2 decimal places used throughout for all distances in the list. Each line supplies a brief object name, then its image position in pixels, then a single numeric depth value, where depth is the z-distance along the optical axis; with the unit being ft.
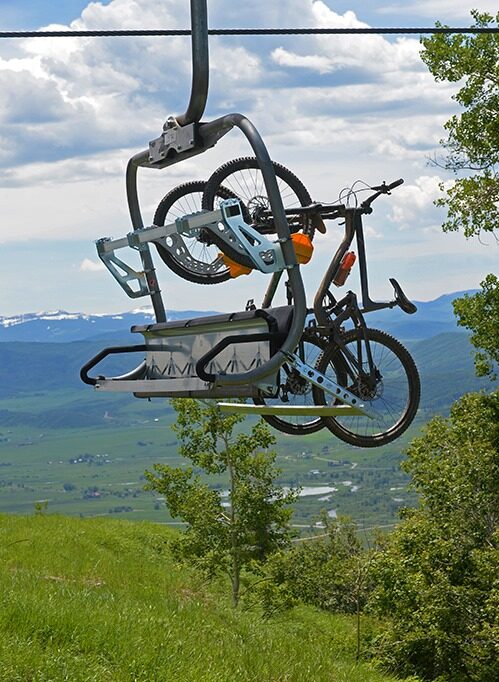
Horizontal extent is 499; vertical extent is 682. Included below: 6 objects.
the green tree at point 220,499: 114.92
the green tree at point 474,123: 74.18
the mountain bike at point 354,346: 20.66
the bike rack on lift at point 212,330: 18.34
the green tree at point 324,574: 116.06
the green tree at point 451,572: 90.48
